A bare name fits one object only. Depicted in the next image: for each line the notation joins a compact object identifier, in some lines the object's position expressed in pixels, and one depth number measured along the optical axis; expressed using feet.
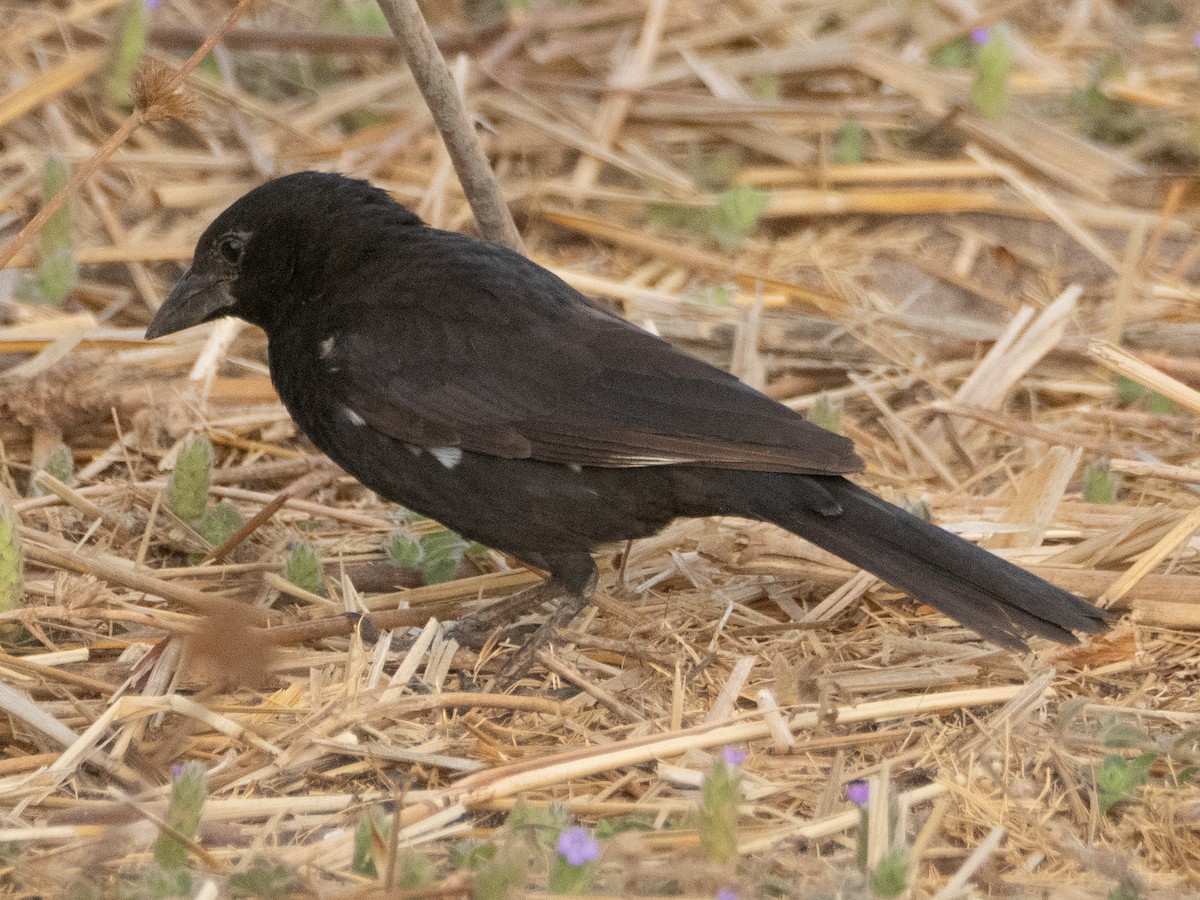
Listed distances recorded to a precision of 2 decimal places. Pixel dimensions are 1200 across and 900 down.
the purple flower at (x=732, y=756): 19.10
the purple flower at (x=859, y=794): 19.43
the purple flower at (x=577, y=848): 17.72
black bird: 24.57
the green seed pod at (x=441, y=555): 29.25
